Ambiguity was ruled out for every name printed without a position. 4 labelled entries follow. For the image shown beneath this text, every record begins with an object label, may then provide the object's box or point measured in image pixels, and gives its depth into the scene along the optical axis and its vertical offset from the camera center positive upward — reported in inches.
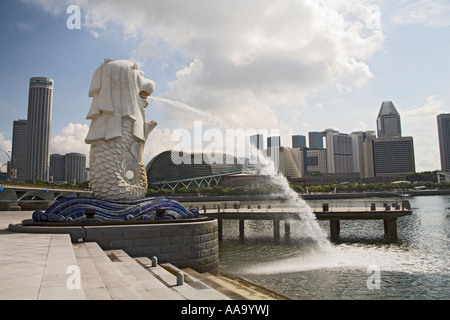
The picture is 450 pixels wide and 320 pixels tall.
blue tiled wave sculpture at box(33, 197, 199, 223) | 660.7 -23.1
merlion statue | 742.5 +142.1
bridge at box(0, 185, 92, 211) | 1521.9 +37.9
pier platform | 1106.1 -63.9
